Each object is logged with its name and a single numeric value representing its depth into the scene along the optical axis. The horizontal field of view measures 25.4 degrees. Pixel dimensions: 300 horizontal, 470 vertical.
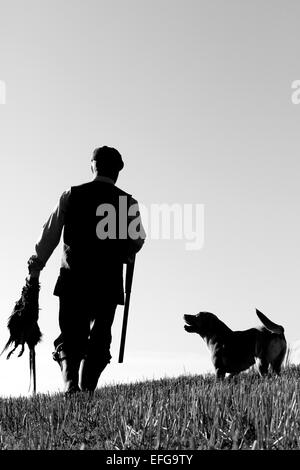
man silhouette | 7.32
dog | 9.29
